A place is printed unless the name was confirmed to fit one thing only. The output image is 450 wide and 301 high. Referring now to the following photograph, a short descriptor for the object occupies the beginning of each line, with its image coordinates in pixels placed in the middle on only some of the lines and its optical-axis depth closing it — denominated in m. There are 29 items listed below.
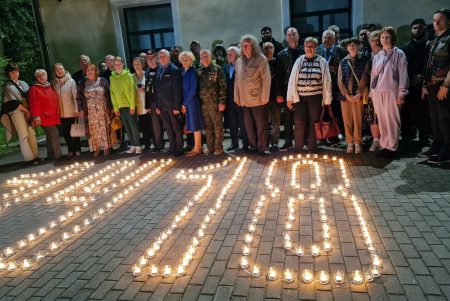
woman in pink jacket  6.15
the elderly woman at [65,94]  8.32
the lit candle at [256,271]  3.39
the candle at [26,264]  3.91
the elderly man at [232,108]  7.51
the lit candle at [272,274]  3.33
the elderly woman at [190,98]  7.41
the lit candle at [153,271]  3.54
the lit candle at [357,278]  3.18
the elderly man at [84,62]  8.34
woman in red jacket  8.07
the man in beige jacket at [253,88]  6.93
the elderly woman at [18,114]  8.05
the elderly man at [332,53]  7.16
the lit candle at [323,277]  3.21
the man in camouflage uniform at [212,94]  7.33
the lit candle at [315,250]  3.68
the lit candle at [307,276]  3.24
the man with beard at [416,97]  6.79
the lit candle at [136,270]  3.58
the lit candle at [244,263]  3.54
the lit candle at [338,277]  3.21
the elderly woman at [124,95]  7.92
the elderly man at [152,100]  7.75
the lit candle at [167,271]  3.51
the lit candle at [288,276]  3.27
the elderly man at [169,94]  7.48
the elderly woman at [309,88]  6.82
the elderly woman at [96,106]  8.10
